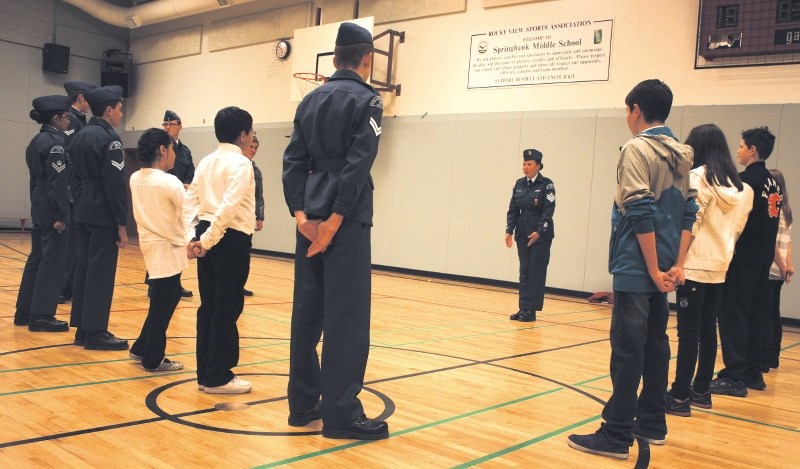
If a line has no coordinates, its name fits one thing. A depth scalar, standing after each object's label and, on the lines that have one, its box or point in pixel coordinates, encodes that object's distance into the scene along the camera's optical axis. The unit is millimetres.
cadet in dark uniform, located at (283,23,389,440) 3080
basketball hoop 13156
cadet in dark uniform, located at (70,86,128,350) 4820
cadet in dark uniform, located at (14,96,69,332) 5363
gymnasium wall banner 10484
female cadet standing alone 7656
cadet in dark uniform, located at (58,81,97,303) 5875
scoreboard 8539
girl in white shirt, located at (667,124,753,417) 3906
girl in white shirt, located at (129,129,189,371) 4238
